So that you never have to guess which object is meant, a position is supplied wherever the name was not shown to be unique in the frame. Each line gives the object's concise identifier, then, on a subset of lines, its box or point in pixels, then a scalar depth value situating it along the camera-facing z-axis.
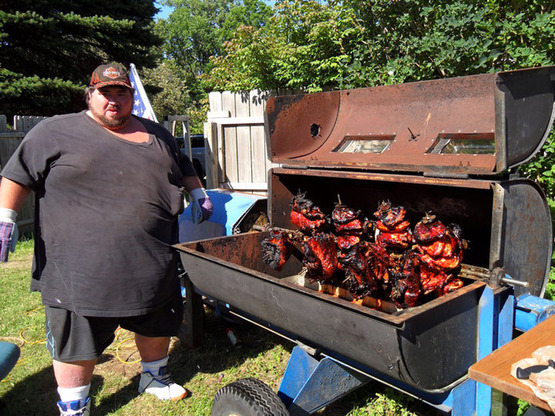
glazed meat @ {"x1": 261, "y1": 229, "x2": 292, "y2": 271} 3.05
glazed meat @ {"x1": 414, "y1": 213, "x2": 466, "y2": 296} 2.32
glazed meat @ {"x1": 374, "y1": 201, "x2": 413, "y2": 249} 2.62
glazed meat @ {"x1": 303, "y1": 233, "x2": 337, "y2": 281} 2.71
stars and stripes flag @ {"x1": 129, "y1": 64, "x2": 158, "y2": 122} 5.39
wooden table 1.39
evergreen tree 10.05
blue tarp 3.75
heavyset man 2.63
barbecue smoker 1.82
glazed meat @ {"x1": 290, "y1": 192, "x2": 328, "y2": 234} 3.08
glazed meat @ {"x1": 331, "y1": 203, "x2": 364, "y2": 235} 2.87
